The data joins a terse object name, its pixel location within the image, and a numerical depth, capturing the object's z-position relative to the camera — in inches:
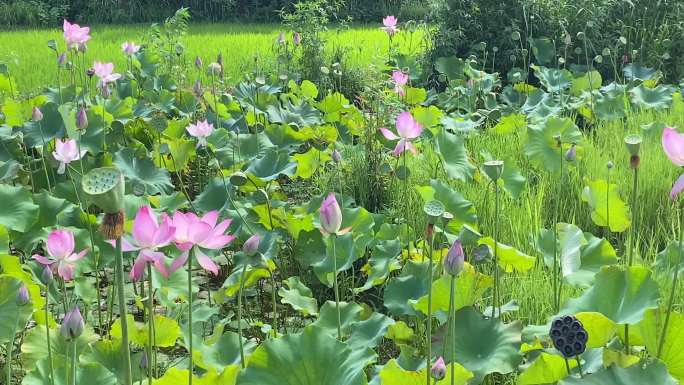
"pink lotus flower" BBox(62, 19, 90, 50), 130.8
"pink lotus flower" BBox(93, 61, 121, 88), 121.2
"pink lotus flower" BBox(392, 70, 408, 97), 124.6
